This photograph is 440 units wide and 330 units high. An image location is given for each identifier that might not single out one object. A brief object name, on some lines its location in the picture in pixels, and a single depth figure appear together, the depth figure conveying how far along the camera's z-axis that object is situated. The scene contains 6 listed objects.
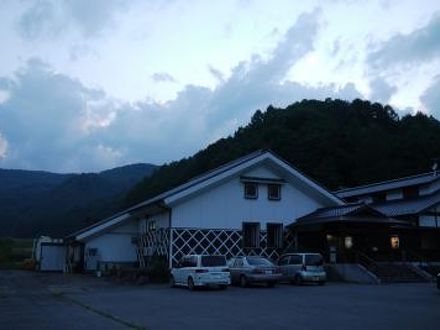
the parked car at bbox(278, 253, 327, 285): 27.28
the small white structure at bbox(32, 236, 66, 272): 45.19
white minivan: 24.31
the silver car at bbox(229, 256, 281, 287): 25.80
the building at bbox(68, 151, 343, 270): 33.16
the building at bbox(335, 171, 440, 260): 40.72
